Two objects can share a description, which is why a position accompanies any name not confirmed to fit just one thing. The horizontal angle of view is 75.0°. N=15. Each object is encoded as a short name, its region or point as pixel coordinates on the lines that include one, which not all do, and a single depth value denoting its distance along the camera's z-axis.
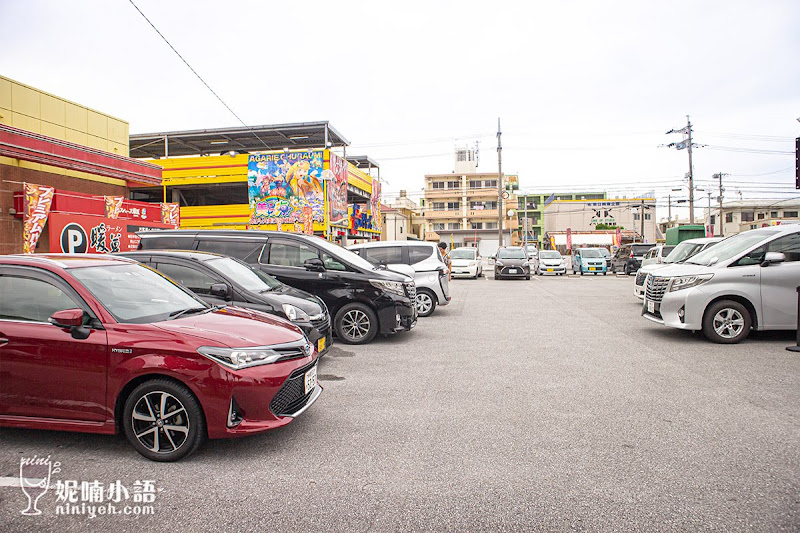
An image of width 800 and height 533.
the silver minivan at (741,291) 8.20
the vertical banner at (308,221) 26.84
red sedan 3.77
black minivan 8.47
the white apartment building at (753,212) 62.69
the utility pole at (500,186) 41.16
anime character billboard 27.11
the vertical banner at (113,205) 14.72
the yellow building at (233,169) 27.58
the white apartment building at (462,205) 69.88
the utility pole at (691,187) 40.69
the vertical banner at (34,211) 12.48
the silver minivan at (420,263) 12.34
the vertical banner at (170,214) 19.92
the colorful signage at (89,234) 12.98
